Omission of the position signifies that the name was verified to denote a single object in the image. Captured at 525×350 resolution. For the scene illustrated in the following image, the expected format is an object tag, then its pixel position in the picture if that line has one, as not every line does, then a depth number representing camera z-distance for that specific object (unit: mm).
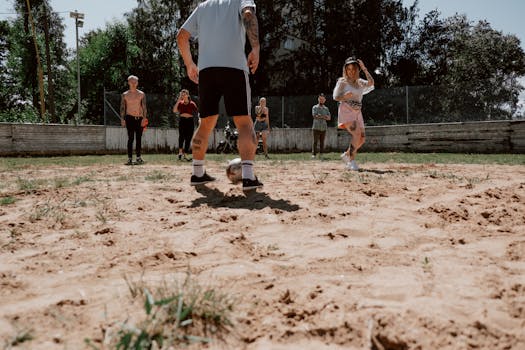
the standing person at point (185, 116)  10555
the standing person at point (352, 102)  7082
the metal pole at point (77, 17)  22094
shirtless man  9156
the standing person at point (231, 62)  4082
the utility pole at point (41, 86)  26372
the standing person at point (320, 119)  12680
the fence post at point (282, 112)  20516
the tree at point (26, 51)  35750
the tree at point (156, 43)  33219
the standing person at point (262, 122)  13152
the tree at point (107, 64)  34562
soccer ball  4645
